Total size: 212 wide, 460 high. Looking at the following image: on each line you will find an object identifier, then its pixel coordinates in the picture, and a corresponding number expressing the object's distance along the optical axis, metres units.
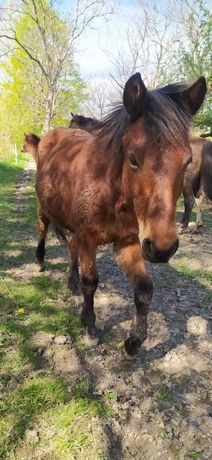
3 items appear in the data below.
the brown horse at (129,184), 2.27
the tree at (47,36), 22.44
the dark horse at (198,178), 8.34
